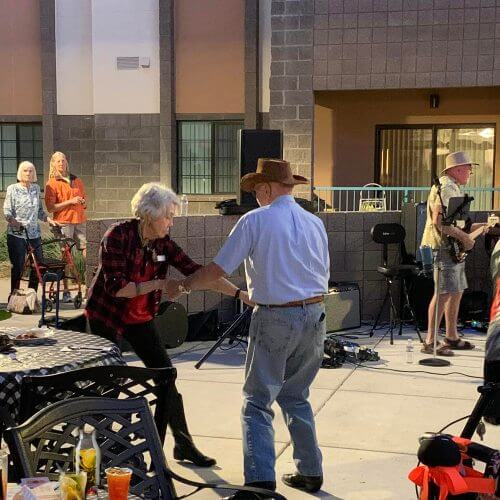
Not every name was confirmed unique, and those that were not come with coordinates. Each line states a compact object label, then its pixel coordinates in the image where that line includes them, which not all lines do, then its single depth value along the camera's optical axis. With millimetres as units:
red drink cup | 2684
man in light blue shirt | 4438
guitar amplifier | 9609
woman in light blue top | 10484
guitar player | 8234
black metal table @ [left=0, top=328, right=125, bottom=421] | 3881
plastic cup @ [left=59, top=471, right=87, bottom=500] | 2564
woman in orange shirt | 11273
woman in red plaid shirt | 5012
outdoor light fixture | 15977
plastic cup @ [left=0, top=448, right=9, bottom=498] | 2533
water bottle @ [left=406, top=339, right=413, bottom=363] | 8156
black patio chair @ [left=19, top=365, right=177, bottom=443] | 3365
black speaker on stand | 9922
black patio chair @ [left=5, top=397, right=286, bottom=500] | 2982
